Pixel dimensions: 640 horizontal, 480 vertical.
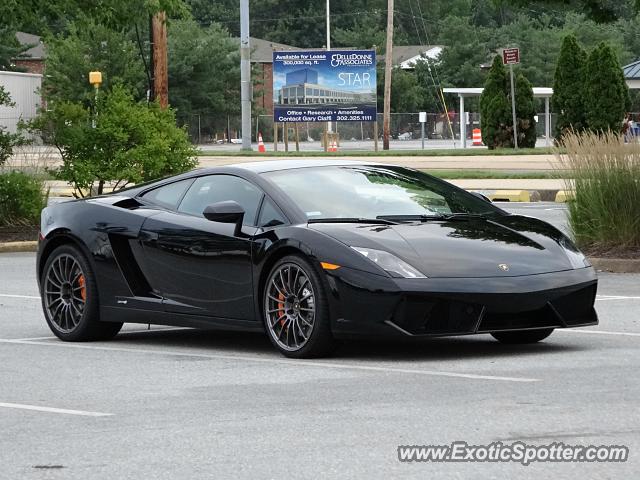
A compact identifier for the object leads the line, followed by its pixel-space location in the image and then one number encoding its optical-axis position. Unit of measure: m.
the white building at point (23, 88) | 62.12
